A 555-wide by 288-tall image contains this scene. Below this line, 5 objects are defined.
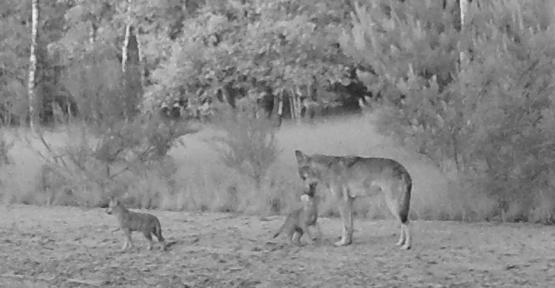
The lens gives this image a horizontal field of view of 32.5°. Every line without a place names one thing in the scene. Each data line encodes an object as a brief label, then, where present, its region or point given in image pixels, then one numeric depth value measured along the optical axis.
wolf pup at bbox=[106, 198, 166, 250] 10.05
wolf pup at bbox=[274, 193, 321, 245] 10.05
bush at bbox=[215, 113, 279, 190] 15.37
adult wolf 9.78
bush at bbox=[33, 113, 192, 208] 15.39
